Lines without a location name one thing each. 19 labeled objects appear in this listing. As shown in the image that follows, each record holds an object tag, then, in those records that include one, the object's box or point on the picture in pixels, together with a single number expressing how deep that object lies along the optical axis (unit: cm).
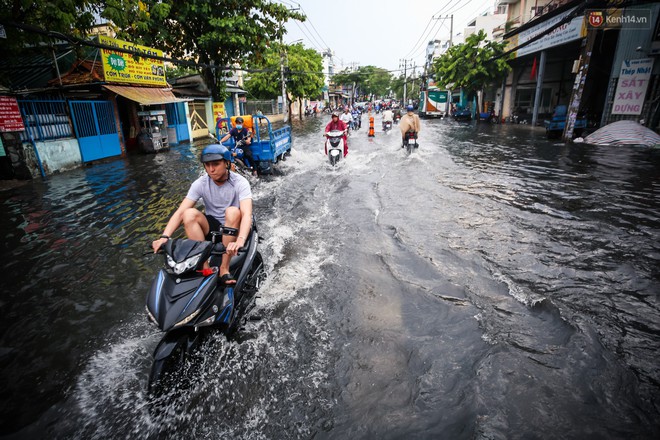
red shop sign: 982
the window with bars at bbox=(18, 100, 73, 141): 1096
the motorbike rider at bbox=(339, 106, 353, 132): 1934
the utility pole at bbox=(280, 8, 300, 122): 3098
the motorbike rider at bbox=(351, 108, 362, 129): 2601
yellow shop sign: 1391
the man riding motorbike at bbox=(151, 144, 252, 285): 334
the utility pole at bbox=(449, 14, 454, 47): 4203
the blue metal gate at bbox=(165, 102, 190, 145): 1998
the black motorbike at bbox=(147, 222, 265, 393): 263
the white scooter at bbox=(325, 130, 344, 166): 1138
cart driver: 1007
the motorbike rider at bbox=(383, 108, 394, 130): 2323
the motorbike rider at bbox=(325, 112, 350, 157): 1139
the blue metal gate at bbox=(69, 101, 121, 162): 1320
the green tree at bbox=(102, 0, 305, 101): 1642
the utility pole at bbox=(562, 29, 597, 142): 1440
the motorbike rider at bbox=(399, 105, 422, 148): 1278
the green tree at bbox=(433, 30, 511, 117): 2897
